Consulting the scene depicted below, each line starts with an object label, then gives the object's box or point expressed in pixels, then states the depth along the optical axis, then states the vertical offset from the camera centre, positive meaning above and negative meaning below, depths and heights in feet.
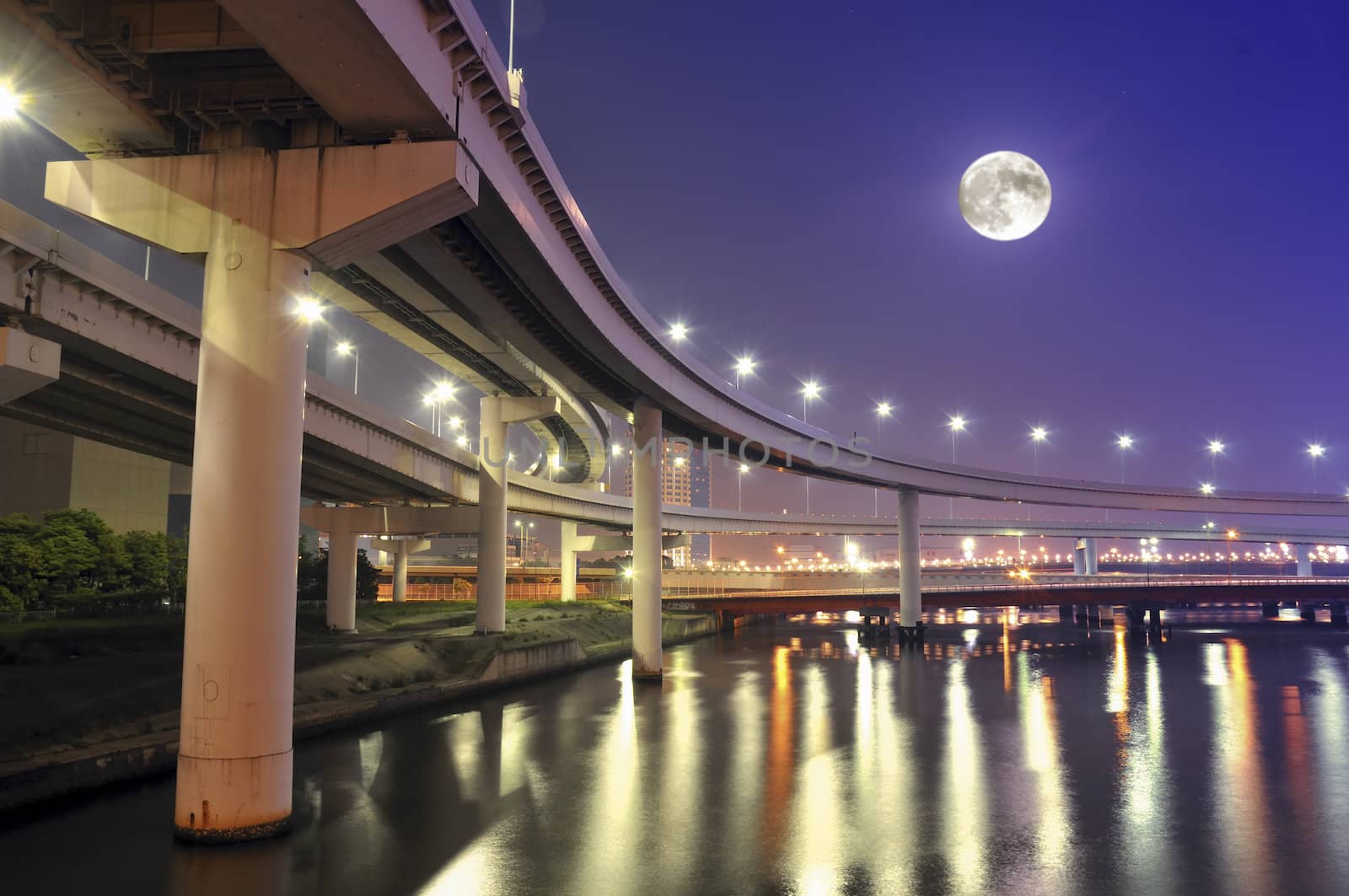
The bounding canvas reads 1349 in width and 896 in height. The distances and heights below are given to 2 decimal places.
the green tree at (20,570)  159.84 -0.48
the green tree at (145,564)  198.90 +0.30
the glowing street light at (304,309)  54.24 +14.73
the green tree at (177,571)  201.09 -1.38
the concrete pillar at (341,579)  177.88 -2.94
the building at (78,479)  248.32 +23.63
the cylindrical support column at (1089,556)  522.06 -0.43
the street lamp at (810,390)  229.25 +40.71
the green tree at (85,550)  178.60 +3.09
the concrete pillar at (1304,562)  550.77 -5.19
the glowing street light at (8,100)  51.55 +25.67
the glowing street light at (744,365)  196.24 +40.05
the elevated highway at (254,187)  47.70 +21.87
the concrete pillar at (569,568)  298.97 -2.22
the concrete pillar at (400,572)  273.54 -2.79
